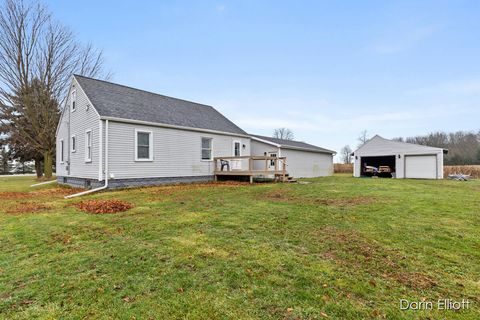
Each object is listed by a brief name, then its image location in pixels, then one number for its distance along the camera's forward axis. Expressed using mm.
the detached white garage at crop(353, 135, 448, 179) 20422
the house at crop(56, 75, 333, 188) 11211
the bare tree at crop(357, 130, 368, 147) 56188
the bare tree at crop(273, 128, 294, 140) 56594
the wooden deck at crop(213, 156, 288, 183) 13828
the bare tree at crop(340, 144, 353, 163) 60231
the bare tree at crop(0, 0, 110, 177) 17500
